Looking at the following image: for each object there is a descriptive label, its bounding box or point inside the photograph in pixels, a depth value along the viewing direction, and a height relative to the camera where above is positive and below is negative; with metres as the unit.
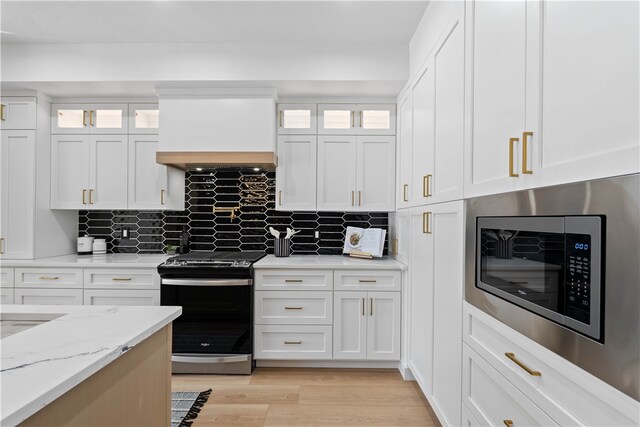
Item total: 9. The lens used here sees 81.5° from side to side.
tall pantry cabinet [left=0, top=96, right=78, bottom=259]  3.12 +0.27
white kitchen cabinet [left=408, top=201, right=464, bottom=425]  1.78 -0.51
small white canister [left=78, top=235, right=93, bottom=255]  3.50 -0.32
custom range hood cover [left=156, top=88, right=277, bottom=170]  3.13 +0.75
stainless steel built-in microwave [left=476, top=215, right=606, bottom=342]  0.87 -0.15
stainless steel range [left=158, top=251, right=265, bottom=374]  2.89 -0.84
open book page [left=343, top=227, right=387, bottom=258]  3.36 -0.24
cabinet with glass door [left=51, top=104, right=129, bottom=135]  3.34 +0.84
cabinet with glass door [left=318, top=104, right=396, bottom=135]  3.30 +0.86
